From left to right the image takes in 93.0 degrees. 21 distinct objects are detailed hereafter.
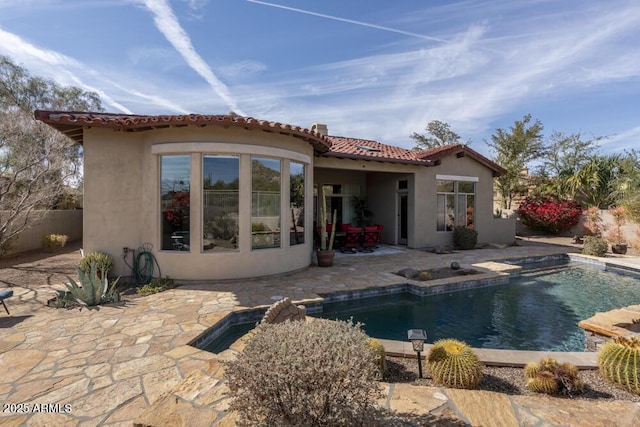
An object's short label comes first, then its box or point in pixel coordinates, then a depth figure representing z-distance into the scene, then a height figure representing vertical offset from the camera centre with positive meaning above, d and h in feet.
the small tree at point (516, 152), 75.56 +15.96
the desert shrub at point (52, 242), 45.21 -4.12
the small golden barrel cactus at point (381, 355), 13.07 -6.23
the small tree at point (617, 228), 53.22 -2.61
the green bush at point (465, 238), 48.39 -3.83
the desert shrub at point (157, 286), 24.18 -5.97
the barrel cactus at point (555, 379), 11.58 -6.43
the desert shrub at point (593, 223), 59.00 -1.80
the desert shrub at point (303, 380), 6.62 -3.74
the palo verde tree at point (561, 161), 70.13 +13.31
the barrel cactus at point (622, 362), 11.93 -6.06
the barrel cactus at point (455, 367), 11.87 -6.14
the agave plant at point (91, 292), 21.07 -5.41
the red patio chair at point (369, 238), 45.60 -3.61
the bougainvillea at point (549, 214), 63.00 -0.03
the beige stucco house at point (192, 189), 26.94 +2.34
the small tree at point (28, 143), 39.75 +12.92
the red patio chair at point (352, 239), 44.62 -3.69
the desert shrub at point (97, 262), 25.77 -4.12
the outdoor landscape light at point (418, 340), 12.66 -5.26
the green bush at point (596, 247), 45.01 -4.92
